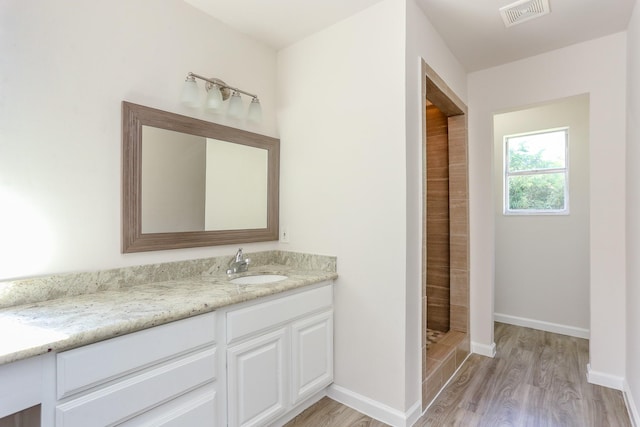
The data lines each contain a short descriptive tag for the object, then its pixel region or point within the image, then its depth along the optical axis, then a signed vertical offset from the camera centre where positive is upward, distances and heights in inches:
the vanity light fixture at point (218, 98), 73.2 +28.7
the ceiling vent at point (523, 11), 75.7 +49.5
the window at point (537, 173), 132.7 +18.0
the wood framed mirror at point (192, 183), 67.6 +8.0
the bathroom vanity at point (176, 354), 40.1 -21.5
